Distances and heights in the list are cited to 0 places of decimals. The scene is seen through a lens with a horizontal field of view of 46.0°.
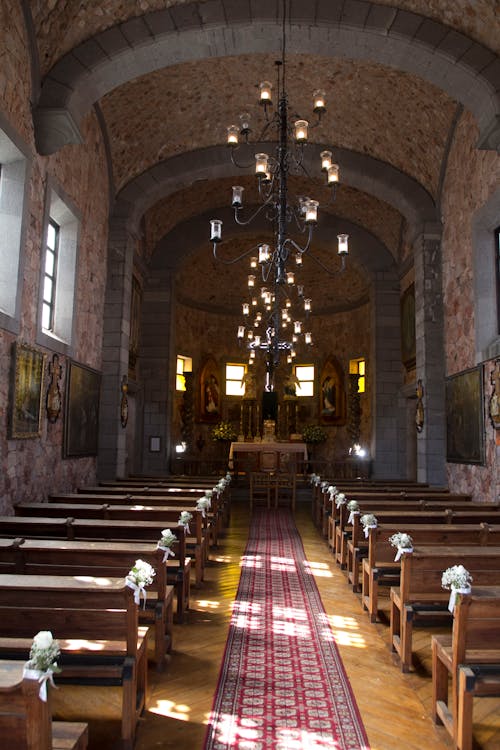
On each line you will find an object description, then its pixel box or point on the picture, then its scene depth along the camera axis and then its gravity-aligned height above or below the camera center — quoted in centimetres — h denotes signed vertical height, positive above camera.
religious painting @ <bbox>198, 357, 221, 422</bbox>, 2106 +198
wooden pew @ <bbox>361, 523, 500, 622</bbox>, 602 -90
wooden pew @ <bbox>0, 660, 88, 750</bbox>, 218 -101
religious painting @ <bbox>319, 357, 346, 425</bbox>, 2098 +200
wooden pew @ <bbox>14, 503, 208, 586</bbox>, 712 -82
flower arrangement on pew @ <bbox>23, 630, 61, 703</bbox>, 220 -83
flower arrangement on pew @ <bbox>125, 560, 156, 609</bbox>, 356 -80
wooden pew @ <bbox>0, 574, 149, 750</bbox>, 347 -109
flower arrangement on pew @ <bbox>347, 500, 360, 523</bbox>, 715 -72
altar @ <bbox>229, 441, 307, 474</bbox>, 1666 -18
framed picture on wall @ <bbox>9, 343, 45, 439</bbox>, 768 +71
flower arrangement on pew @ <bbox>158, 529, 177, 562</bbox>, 470 -77
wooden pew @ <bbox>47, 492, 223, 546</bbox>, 829 -77
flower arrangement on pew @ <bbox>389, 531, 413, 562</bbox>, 477 -75
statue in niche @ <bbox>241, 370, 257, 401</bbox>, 2102 +226
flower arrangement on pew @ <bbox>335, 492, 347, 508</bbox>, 821 -69
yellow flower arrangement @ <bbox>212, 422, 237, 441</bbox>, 2003 +51
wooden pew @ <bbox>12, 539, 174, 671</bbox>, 464 -92
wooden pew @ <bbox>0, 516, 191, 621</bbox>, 597 -90
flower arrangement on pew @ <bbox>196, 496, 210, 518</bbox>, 727 -71
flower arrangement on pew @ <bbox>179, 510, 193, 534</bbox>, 602 -74
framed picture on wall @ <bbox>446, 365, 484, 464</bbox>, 1011 +64
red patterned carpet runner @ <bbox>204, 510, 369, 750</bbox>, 362 -174
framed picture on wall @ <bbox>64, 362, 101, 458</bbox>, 1017 +63
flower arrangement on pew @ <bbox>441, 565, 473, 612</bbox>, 348 -77
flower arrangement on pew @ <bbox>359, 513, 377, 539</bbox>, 598 -72
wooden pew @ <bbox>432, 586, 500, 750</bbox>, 338 -117
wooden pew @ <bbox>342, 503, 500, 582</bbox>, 715 -81
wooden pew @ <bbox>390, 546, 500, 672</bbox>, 475 -99
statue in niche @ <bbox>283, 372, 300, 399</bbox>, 2130 +227
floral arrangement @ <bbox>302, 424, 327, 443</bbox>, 2045 +50
